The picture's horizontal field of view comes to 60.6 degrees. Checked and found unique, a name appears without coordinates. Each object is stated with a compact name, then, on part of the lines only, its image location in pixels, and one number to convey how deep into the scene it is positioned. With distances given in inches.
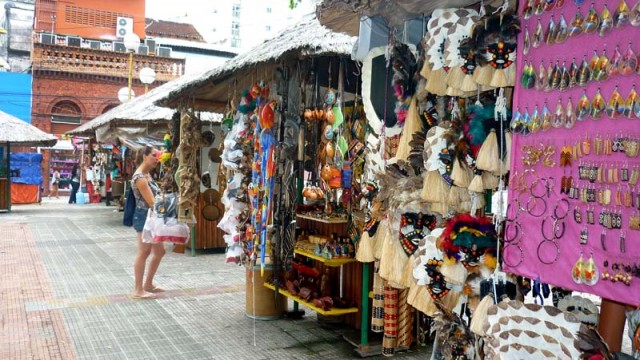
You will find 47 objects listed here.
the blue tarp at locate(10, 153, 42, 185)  722.2
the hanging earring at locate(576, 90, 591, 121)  84.6
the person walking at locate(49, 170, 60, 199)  878.4
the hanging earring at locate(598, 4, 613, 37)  81.5
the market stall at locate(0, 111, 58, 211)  593.0
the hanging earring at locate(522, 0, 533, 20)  94.5
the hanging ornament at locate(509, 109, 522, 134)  95.8
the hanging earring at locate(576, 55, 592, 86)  85.0
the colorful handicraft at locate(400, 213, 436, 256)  123.0
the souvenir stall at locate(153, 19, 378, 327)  172.6
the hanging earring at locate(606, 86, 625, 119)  79.5
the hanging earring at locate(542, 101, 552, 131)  90.8
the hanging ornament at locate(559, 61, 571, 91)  88.2
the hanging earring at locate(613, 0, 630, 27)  78.7
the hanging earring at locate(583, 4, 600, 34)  83.6
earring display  79.0
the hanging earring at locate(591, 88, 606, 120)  82.3
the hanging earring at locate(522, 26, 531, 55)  94.7
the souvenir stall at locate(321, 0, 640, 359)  82.0
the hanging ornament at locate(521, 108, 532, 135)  94.3
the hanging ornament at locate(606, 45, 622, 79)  80.3
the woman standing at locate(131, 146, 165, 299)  237.3
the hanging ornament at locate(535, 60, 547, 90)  91.4
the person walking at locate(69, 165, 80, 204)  780.0
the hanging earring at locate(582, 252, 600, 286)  82.3
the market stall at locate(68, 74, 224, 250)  362.3
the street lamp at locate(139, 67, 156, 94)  619.5
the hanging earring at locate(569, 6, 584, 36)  85.7
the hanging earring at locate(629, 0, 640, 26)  76.8
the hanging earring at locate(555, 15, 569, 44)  88.4
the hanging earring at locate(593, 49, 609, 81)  82.5
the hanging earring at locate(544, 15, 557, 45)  90.1
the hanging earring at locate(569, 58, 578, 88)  86.9
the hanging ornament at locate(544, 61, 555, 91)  90.3
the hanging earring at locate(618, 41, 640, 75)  78.0
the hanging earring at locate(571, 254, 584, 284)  84.4
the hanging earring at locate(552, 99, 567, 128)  88.4
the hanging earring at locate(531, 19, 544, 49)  92.6
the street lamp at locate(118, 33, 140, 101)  608.9
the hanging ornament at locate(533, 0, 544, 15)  92.7
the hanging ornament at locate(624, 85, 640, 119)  77.4
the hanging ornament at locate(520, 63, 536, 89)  93.4
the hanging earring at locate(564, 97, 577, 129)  86.7
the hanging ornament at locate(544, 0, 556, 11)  90.5
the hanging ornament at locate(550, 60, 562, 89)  89.5
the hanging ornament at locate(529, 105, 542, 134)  92.5
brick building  932.0
